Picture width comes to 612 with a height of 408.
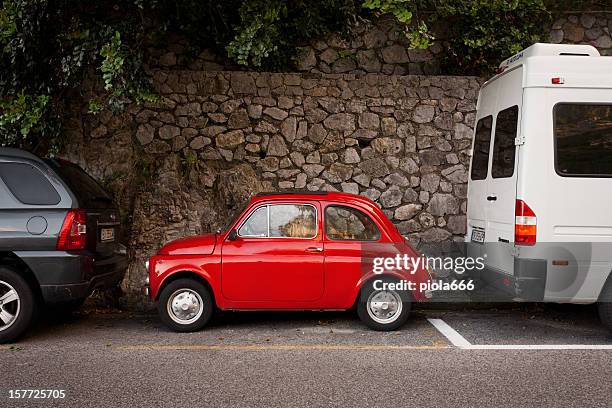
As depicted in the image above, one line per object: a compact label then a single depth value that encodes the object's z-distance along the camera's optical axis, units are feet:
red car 20.63
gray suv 19.38
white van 19.25
